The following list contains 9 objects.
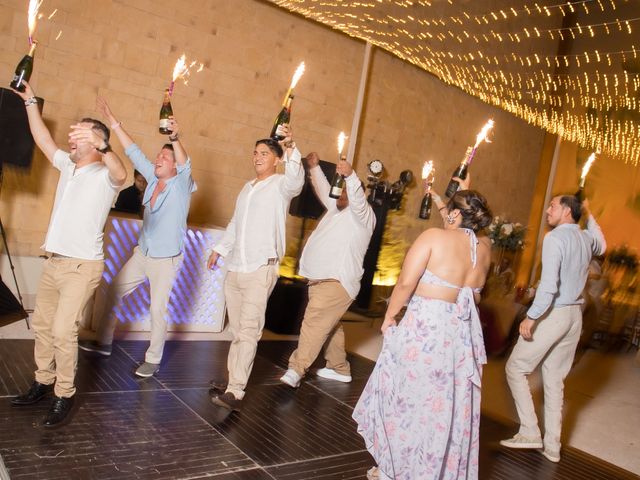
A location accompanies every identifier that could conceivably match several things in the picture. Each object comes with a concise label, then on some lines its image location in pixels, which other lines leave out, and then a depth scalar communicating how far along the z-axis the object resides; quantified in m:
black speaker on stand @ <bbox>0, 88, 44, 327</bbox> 4.59
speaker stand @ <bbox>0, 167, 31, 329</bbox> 4.26
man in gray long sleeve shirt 3.72
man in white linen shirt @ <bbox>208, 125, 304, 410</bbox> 3.81
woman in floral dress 2.75
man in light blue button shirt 4.08
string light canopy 7.82
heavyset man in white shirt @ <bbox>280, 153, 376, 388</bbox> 4.54
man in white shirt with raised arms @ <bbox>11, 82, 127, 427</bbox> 3.15
